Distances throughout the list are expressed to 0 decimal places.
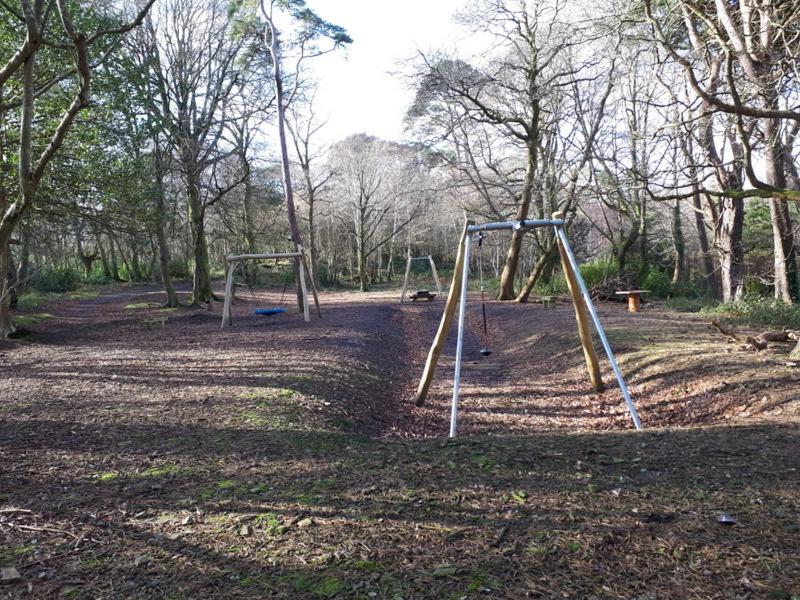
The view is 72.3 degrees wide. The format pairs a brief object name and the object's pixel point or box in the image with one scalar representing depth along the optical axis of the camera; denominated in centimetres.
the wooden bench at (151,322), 1354
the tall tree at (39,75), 586
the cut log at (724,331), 760
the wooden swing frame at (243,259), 1289
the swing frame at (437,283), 1943
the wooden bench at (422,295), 1869
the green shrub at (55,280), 2661
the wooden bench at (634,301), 1389
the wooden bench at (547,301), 1581
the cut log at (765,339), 685
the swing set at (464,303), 505
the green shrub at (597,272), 1972
